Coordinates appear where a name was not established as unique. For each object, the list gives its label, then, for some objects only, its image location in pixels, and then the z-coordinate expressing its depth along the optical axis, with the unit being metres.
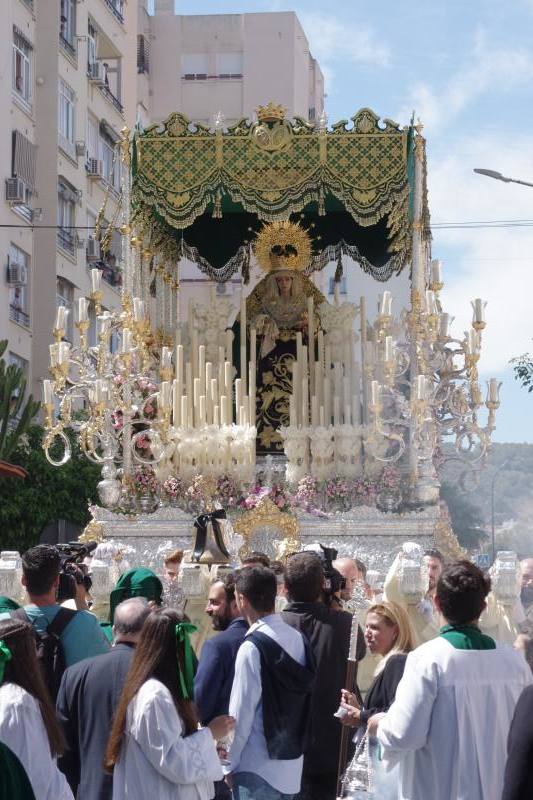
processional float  18.30
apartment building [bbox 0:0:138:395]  31.72
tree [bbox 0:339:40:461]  23.51
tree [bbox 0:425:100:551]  28.12
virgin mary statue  20.36
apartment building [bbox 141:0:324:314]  44.84
